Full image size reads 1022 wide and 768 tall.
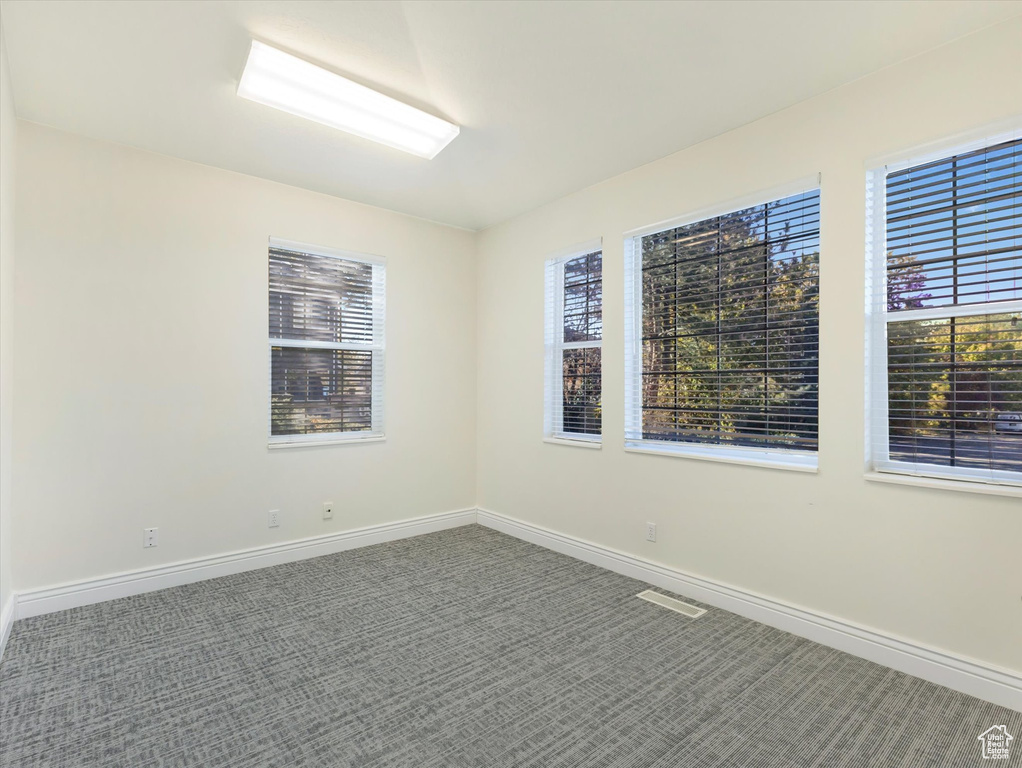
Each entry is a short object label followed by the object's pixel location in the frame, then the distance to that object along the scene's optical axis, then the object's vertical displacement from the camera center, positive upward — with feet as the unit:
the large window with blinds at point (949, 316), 6.93 +0.99
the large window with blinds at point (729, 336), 8.89 +0.95
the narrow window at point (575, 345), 12.60 +0.99
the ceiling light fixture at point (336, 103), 7.63 +4.57
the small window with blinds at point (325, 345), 12.35 +0.97
